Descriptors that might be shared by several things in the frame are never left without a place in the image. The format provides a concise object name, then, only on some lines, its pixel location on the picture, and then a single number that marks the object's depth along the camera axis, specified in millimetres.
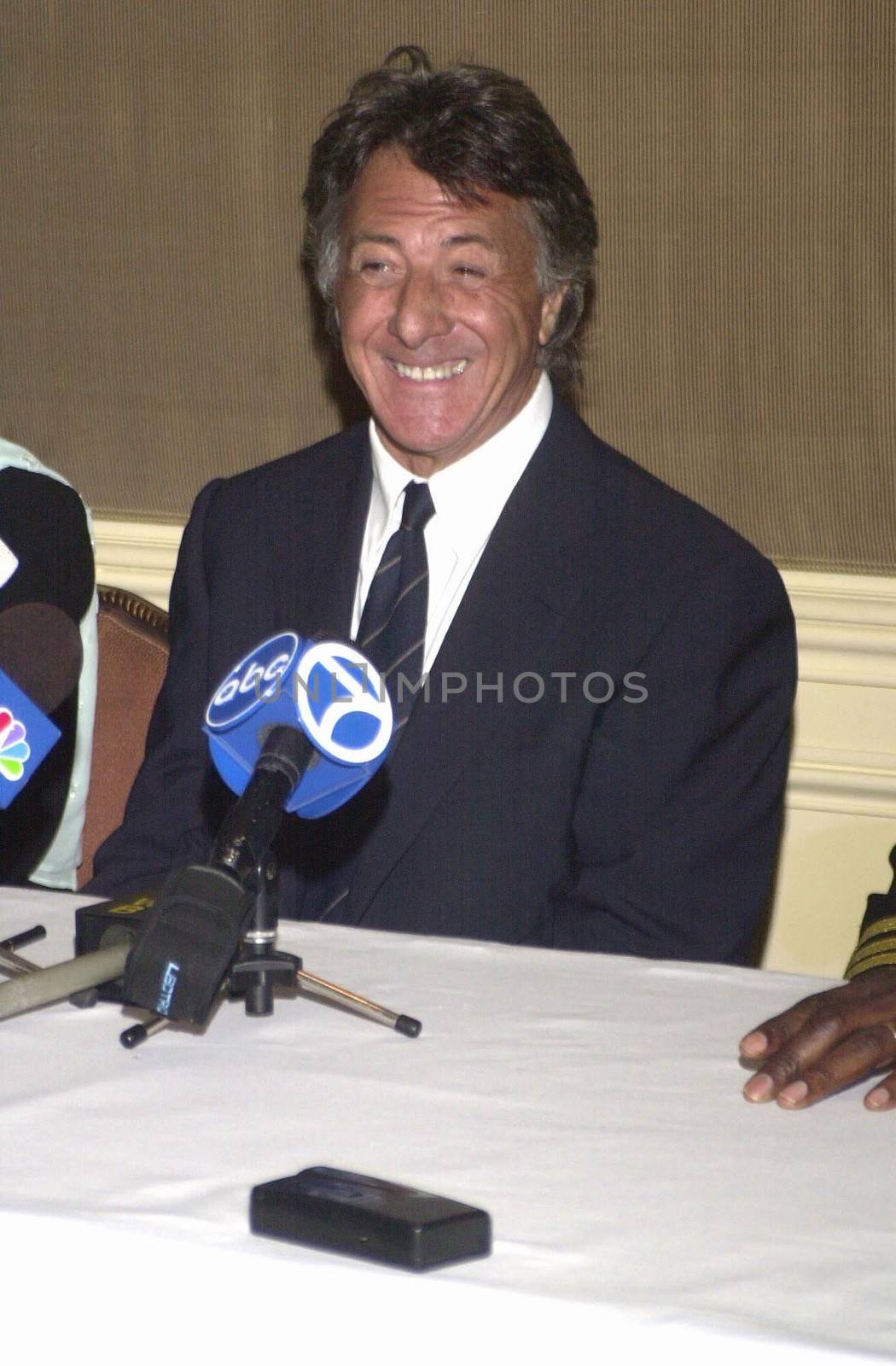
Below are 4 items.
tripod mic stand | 1752
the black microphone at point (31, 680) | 1721
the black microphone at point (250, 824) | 1637
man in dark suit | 2113
